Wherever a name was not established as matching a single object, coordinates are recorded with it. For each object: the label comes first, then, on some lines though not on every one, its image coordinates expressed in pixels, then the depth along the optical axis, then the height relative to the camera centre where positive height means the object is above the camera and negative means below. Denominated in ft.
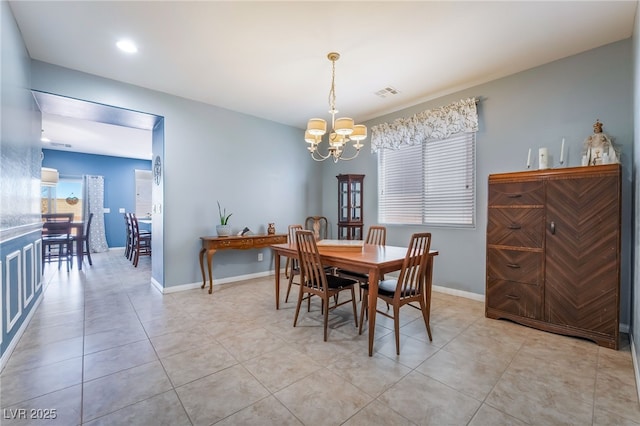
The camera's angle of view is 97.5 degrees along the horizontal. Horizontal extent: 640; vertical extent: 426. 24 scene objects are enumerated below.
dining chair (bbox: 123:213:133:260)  20.02 -2.20
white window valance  11.40 +3.81
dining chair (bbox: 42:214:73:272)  16.08 -1.58
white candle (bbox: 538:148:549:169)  8.77 +1.64
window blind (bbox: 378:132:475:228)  11.77 +1.27
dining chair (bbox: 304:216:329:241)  17.25 -0.97
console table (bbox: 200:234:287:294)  12.60 -1.63
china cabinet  15.57 +0.28
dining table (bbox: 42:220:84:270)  16.96 -1.95
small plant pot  13.25 -0.98
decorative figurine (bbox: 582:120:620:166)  7.90 +1.76
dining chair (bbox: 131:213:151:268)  18.05 -2.30
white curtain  23.45 +0.07
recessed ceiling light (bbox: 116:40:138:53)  8.60 +5.11
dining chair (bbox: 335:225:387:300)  9.75 -1.24
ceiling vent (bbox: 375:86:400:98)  11.93 +5.14
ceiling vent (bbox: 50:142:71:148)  20.53 +4.81
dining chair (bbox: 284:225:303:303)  10.52 -2.31
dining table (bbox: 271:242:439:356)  7.01 -1.40
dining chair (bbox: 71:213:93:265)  16.96 -1.76
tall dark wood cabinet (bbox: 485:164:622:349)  7.43 -1.16
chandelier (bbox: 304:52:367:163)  8.41 +2.45
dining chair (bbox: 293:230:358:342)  8.00 -2.09
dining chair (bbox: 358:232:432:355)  7.25 -2.05
